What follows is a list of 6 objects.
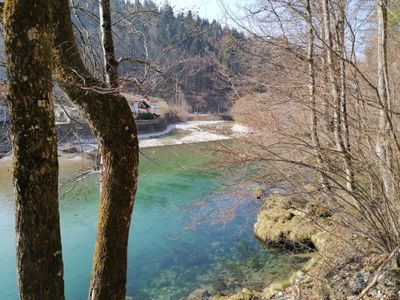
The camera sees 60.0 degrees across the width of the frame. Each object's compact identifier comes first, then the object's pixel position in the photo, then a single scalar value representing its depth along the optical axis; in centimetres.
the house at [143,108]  3280
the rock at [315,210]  665
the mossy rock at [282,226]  840
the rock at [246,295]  570
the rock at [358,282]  408
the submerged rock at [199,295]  655
